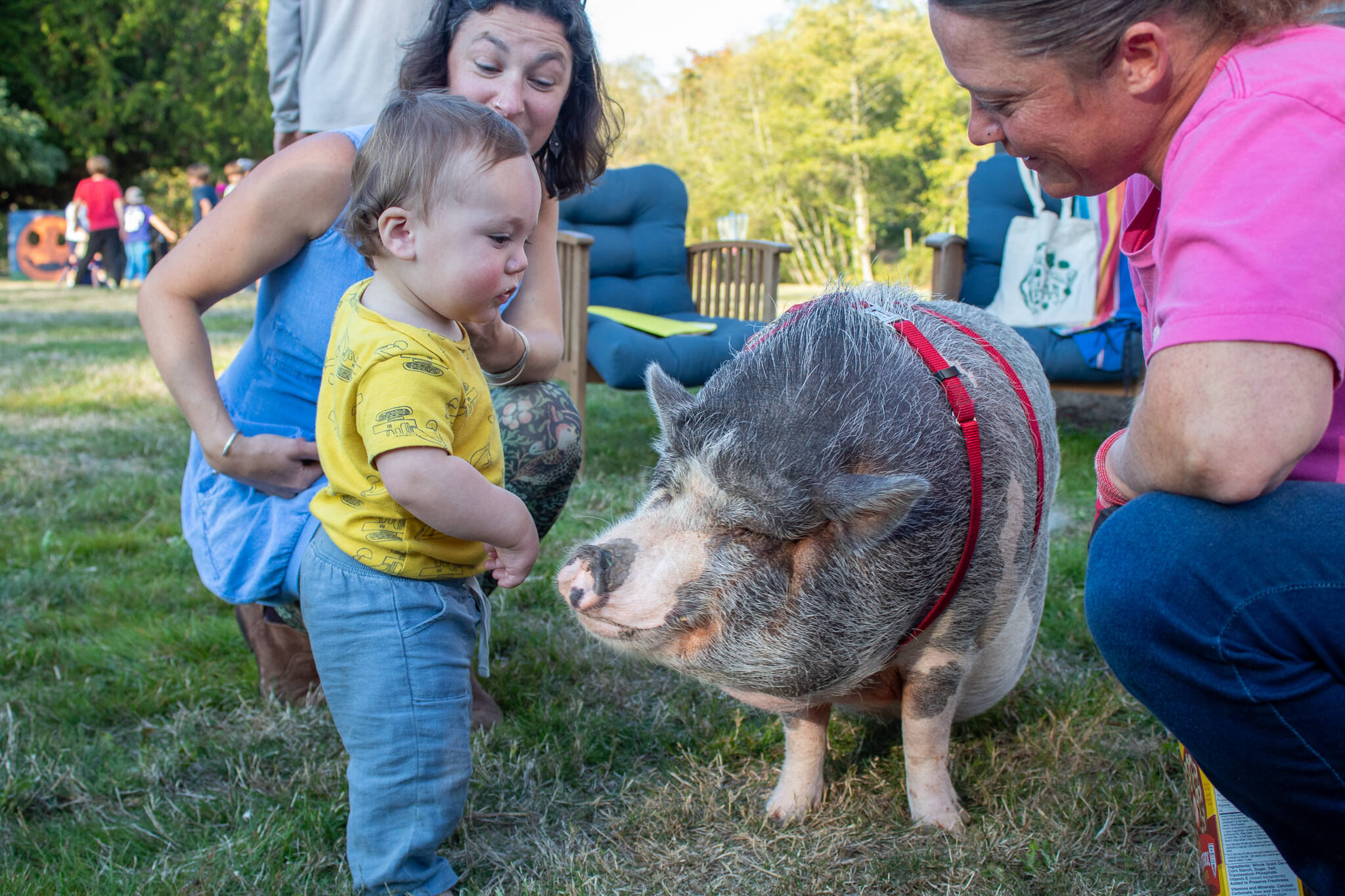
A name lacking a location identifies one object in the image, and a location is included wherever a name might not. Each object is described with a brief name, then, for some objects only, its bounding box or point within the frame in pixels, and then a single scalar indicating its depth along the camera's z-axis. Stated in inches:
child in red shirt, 621.6
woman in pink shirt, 44.4
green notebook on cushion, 197.9
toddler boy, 64.0
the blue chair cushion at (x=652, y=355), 186.4
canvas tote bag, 234.8
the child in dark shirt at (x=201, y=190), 601.0
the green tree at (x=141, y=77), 1002.7
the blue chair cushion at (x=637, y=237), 247.9
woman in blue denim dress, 82.7
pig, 61.2
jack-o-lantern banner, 794.8
